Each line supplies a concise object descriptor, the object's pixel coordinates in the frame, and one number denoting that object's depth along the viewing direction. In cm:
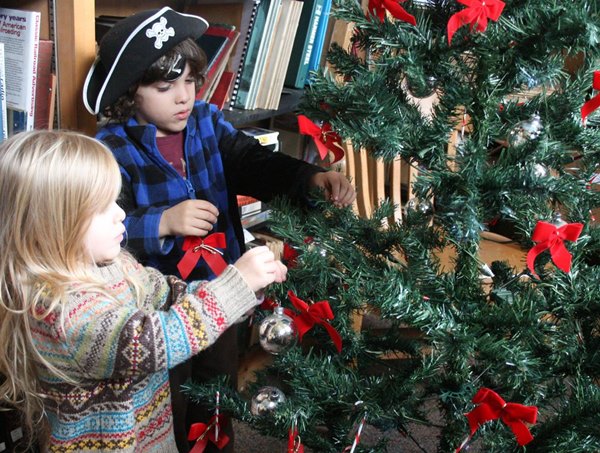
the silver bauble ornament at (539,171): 84
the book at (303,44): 178
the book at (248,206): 184
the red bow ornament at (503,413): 82
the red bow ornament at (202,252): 115
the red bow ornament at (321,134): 98
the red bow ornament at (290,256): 102
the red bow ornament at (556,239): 80
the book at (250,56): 164
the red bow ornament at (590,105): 84
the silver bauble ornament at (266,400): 97
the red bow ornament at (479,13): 76
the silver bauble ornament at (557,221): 85
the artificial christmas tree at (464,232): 83
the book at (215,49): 151
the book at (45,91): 119
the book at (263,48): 164
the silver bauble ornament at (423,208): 94
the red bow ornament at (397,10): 82
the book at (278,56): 168
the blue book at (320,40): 179
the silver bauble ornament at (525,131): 85
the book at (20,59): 116
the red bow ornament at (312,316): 91
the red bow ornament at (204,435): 111
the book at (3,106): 115
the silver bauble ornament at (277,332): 94
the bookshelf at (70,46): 115
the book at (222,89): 164
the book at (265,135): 179
